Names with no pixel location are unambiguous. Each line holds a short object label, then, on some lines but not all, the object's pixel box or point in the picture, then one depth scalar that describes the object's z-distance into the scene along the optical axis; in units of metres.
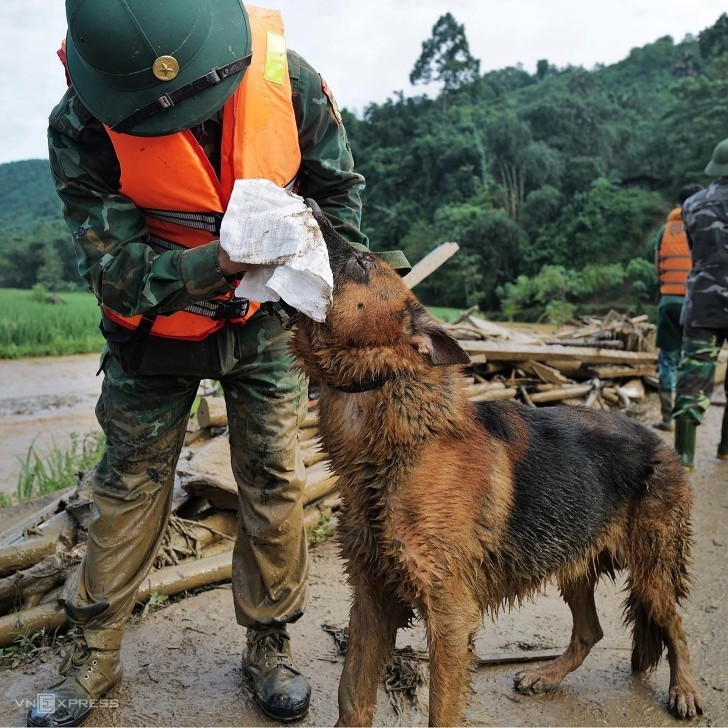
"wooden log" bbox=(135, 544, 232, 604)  4.07
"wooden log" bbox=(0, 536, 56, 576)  3.89
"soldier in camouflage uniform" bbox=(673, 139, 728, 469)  6.52
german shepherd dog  2.52
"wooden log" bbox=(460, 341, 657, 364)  8.89
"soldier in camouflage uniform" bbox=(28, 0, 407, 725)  2.55
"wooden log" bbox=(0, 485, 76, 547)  4.34
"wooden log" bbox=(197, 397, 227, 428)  5.92
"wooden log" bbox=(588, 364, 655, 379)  9.84
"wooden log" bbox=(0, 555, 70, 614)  3.84
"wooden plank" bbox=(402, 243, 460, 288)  5.36
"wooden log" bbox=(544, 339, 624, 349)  10.66
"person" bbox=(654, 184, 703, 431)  8.59
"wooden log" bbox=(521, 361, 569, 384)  9.16
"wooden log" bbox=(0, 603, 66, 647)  3.62
